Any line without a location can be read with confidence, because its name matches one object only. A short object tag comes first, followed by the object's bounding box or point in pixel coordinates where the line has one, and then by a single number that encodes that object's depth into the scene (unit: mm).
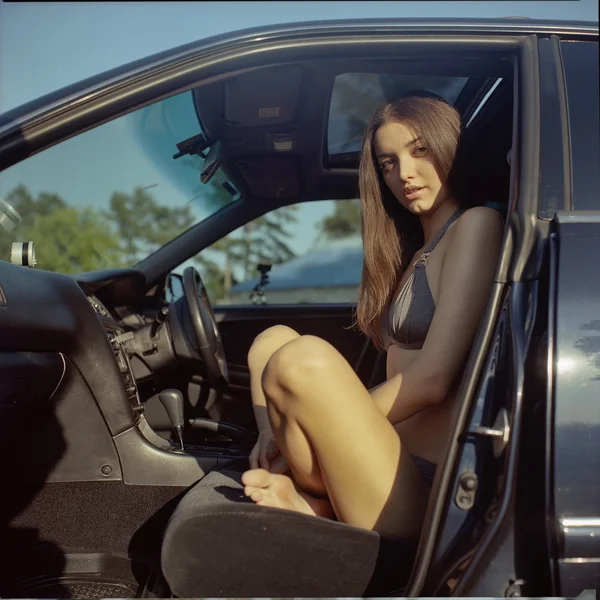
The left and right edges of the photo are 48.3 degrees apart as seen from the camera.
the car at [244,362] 1198
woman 1394
